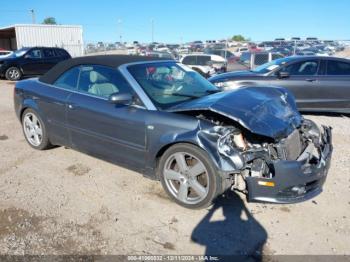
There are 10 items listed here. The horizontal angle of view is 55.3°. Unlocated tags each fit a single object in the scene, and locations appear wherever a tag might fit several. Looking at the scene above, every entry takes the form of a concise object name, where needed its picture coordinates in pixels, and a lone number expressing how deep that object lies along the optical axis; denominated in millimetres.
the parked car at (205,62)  15883
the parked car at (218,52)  20331
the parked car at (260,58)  16531
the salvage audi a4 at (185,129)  3381
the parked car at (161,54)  19789
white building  27344
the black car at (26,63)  15508
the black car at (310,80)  7629
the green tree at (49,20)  87375
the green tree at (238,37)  101662
